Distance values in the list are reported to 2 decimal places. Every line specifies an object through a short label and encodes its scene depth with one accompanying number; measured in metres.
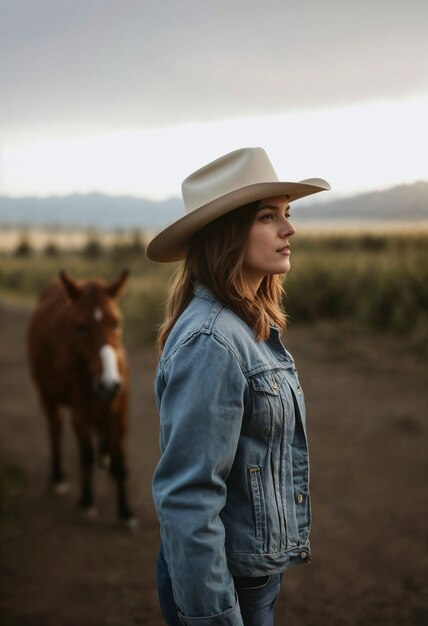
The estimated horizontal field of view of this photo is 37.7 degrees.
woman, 1.31
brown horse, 3.66
